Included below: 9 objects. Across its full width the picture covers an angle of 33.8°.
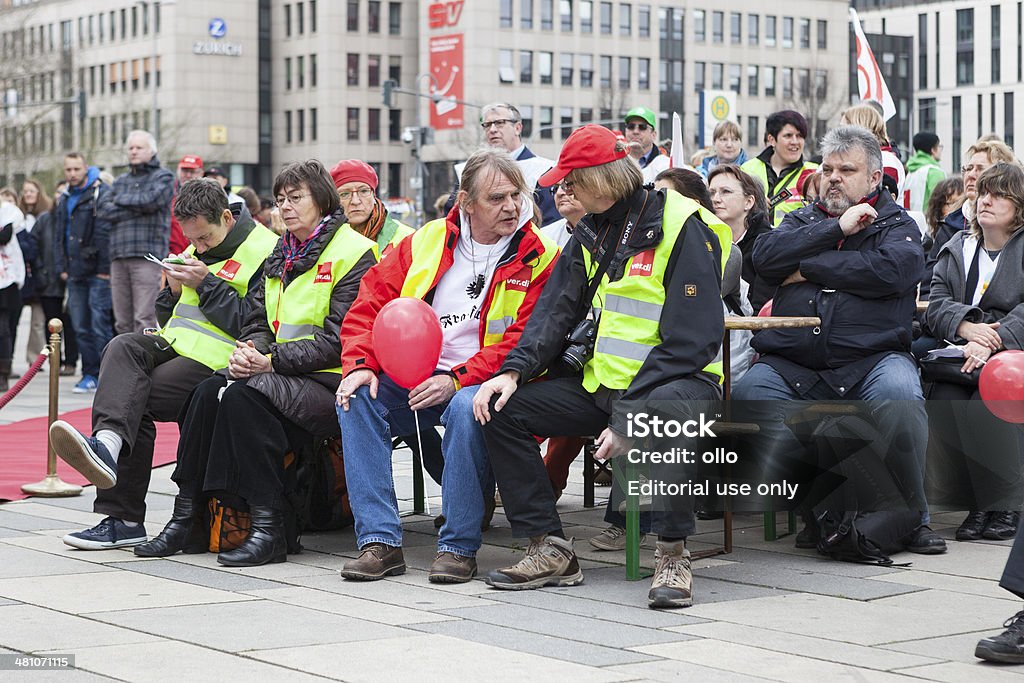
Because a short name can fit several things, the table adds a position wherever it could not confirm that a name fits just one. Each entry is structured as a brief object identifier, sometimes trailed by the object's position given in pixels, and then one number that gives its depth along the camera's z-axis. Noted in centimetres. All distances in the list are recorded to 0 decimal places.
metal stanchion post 942
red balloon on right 625
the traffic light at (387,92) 5338
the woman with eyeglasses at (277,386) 738
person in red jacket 695
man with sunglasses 1239
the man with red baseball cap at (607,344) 663
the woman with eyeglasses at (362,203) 901
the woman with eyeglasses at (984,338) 773
